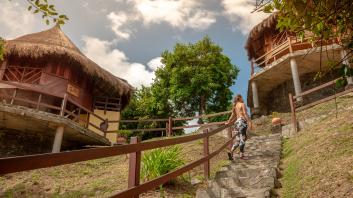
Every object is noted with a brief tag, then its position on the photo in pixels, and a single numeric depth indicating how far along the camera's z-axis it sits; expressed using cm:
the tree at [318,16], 297
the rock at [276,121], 1308
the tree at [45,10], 329
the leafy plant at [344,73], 285
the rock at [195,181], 606
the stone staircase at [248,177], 481
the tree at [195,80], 2286
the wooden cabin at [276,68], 1669
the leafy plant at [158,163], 606
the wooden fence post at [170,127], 1563
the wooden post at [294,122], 1043
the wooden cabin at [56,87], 1141
